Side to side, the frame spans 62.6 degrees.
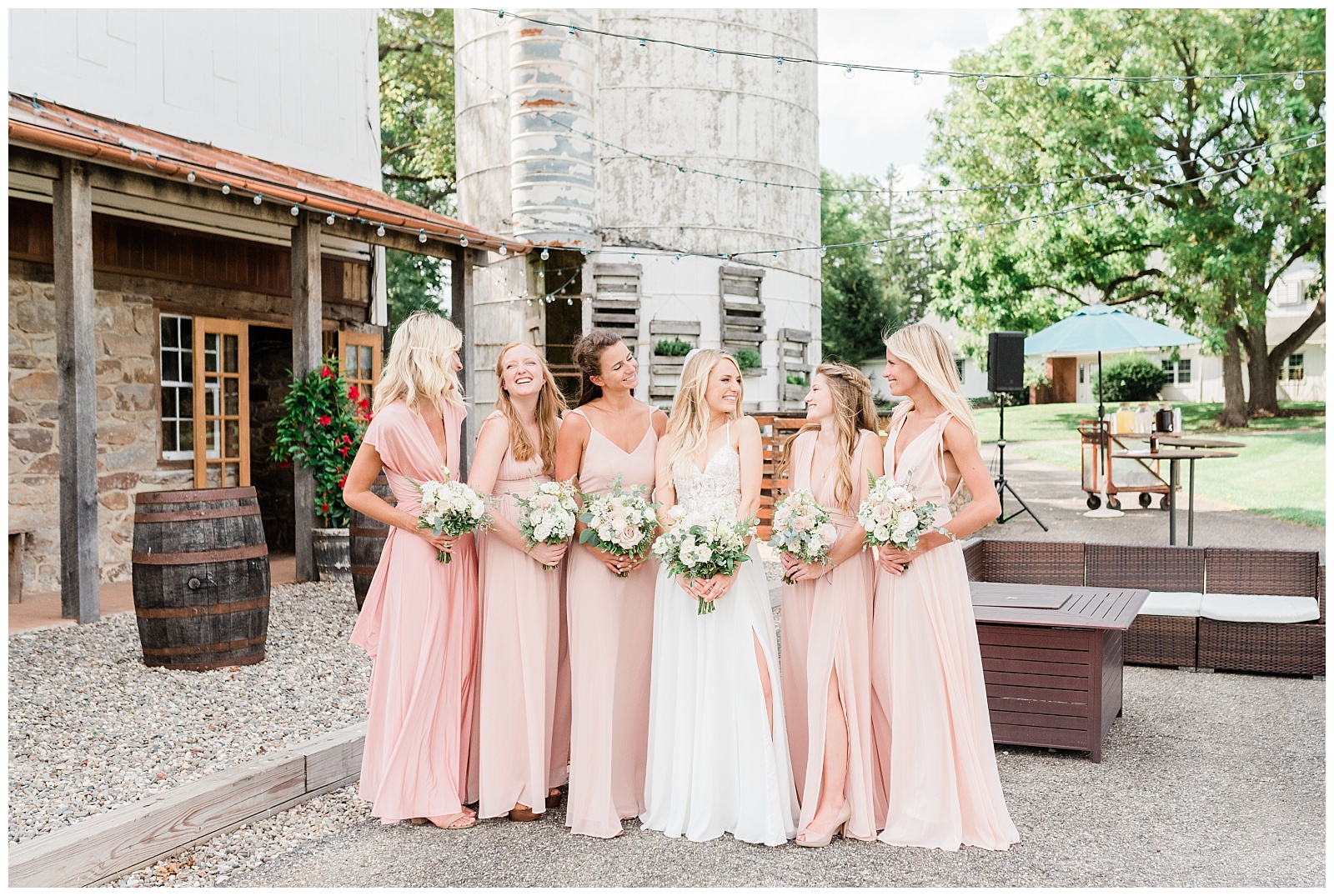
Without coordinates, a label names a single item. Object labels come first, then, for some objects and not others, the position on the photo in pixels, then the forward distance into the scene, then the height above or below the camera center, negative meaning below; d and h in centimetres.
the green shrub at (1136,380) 3353 +100
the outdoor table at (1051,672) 502 -121
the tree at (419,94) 2280 +687
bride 395 -95
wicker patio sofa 640 -112
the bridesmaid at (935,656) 392 -89
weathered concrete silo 1541 +318
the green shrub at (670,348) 1554 +91
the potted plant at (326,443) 914 -26
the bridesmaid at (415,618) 416 -80
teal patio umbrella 1384 +101
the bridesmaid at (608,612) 414 -78
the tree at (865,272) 3822 +554
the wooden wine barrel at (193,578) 621 -96
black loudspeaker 1291 +59
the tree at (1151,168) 2047 +490
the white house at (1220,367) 3341 +161
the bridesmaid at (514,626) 419 -83
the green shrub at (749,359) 1588 +77
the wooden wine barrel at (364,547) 777 -96
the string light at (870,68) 823 +274
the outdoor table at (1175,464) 895 -43
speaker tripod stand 1257 -89
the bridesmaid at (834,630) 396 -81
